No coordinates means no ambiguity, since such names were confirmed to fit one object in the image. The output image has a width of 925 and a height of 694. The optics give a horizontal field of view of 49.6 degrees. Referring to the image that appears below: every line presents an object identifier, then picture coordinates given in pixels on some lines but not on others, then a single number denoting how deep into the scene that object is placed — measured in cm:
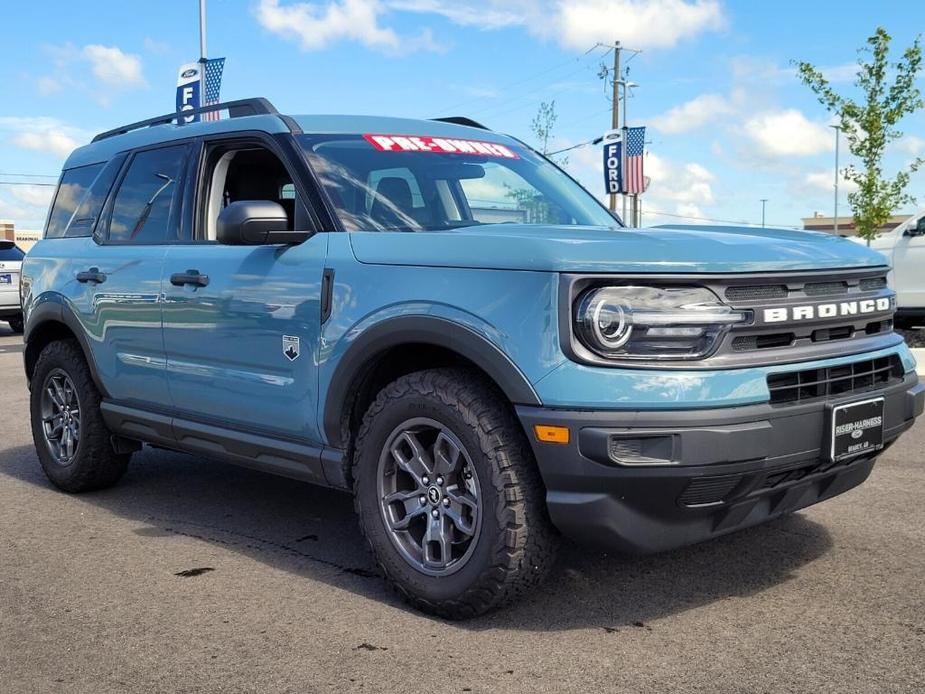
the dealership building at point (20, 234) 5603
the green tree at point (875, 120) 1691
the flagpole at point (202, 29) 2429
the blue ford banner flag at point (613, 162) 2634
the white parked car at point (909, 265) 1378
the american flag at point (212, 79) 1960
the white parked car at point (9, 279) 1766
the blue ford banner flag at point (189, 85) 1959
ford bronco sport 314
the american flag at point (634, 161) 2627
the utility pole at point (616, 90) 4241
